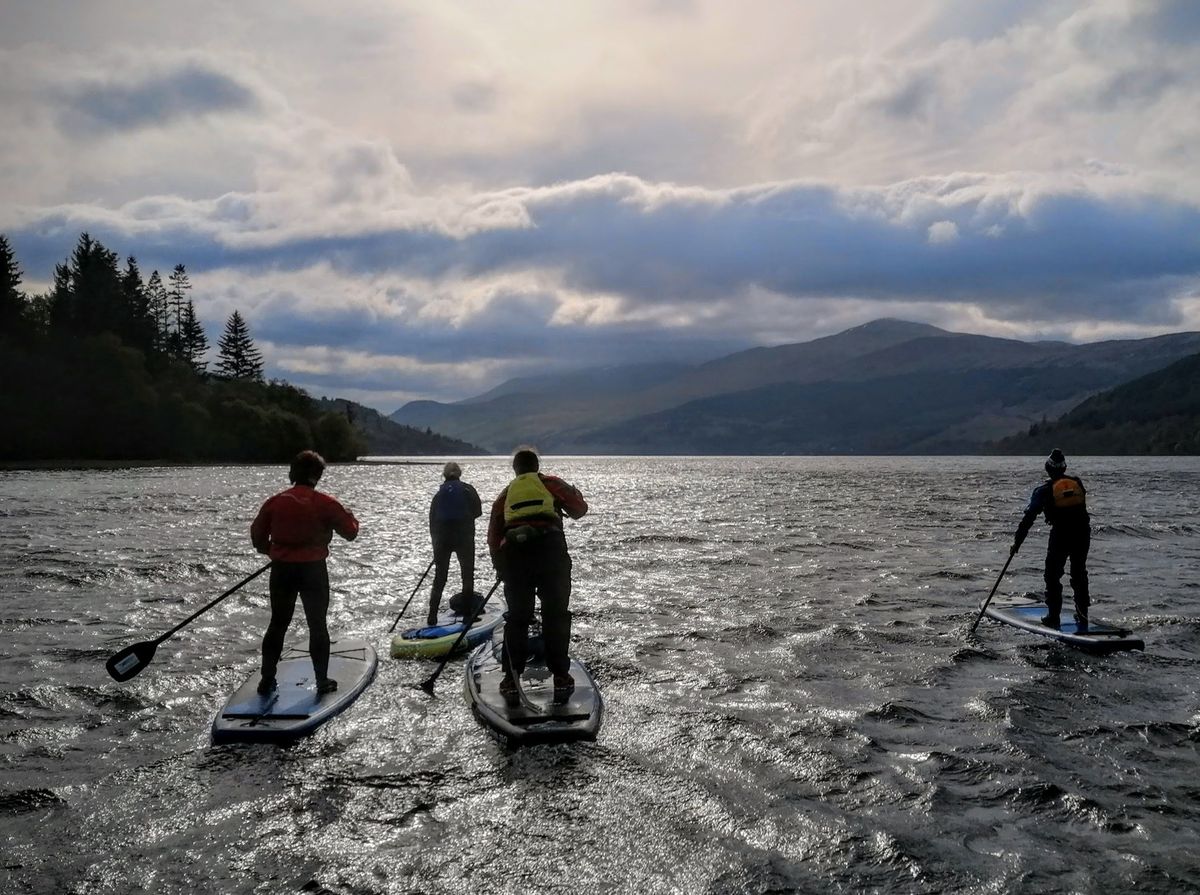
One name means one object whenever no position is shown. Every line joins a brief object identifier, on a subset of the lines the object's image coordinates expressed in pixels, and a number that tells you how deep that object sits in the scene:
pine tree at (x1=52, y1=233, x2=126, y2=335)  129.38
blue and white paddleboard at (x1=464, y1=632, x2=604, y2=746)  11.18
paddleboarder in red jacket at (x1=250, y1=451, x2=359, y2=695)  11.83
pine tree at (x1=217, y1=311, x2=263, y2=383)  173.50
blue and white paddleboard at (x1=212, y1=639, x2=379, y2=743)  11.23
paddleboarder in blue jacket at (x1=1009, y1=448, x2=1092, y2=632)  17.95
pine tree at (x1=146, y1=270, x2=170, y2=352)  154.88
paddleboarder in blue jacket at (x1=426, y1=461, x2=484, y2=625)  17.42
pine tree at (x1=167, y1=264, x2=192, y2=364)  162.00
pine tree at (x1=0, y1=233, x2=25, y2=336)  117.44
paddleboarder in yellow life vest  11.88
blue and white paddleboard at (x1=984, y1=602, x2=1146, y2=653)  16.50
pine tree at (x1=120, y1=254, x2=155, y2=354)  136.88
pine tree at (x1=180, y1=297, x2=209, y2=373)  167.38
